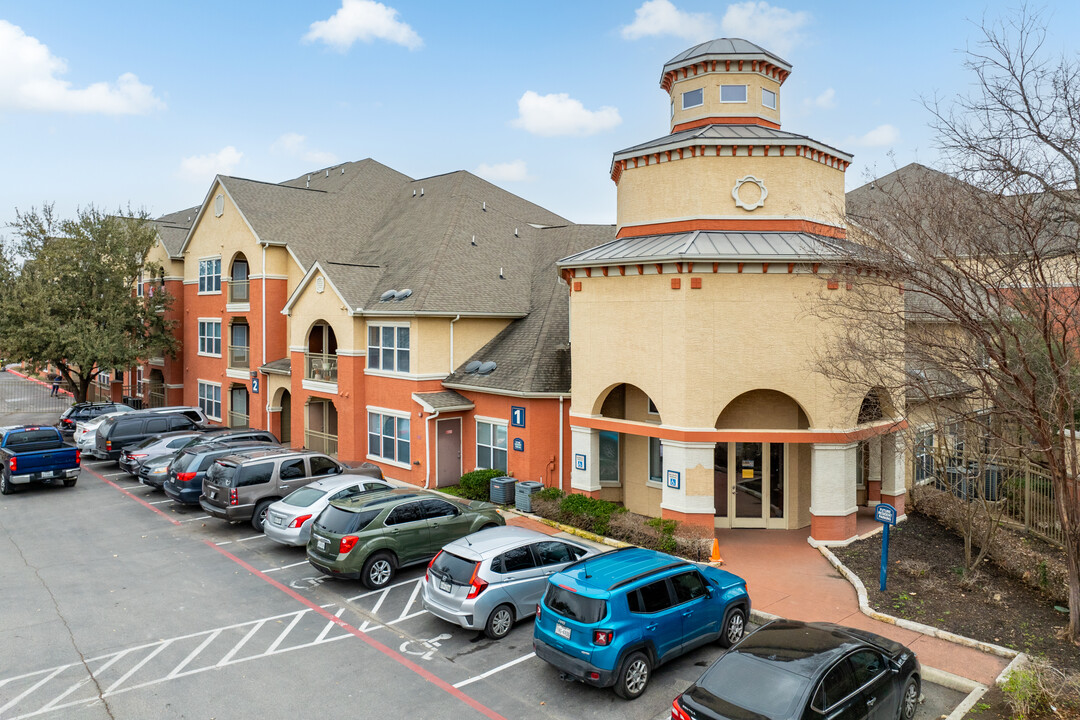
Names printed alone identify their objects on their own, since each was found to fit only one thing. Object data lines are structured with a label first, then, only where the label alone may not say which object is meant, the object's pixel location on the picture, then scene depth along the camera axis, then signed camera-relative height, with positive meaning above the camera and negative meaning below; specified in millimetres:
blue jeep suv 9305 -3803
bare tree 10703 +1058
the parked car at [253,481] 17703 -3416
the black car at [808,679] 7531 -3795
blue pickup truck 21672 -3401
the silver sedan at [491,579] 11312 -3840
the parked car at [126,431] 26031 -2995
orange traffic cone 15047 -4466
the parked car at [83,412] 33250 -2854
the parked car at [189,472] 19531 -3424
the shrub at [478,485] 20984 -4042
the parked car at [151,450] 23516 -3359
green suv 13602 -3754
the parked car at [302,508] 15672 -3610
